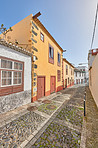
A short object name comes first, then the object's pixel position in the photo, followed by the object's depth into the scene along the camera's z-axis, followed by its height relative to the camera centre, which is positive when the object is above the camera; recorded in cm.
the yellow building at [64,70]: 1512 +133
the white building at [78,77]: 2847 -90
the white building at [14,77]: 410 -13
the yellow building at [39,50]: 618 +290
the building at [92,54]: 1274 +423
